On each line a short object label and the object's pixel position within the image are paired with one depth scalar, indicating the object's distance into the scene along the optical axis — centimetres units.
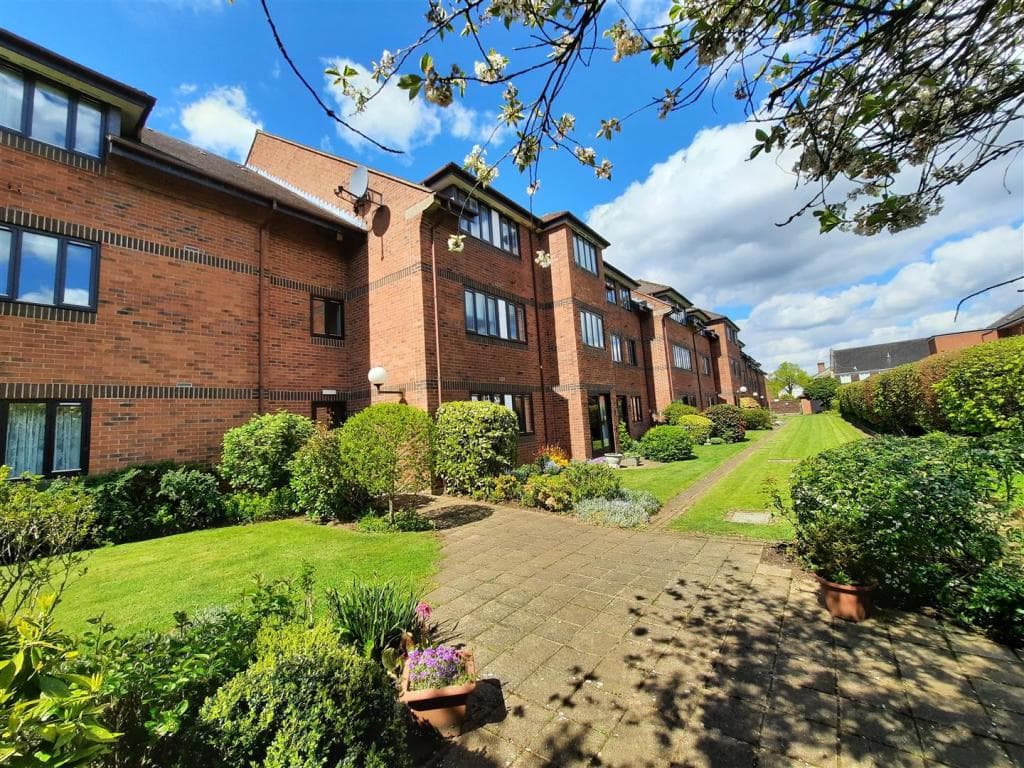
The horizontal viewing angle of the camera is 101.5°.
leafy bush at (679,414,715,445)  2177
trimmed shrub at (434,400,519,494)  1007
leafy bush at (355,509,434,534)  755
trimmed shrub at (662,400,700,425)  2372
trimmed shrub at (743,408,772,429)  3241
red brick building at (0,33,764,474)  797
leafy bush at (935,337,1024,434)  903
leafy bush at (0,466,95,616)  283
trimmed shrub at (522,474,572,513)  885
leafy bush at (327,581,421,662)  323
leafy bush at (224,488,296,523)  870
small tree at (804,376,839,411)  5347
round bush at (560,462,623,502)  892
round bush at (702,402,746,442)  2342
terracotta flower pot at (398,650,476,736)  266
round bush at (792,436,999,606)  369
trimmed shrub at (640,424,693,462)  1711
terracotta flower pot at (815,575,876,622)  387
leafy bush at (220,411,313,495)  904
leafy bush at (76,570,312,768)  187
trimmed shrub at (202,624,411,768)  189
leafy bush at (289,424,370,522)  808
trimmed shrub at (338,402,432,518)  754
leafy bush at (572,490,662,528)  770
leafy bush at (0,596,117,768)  108
